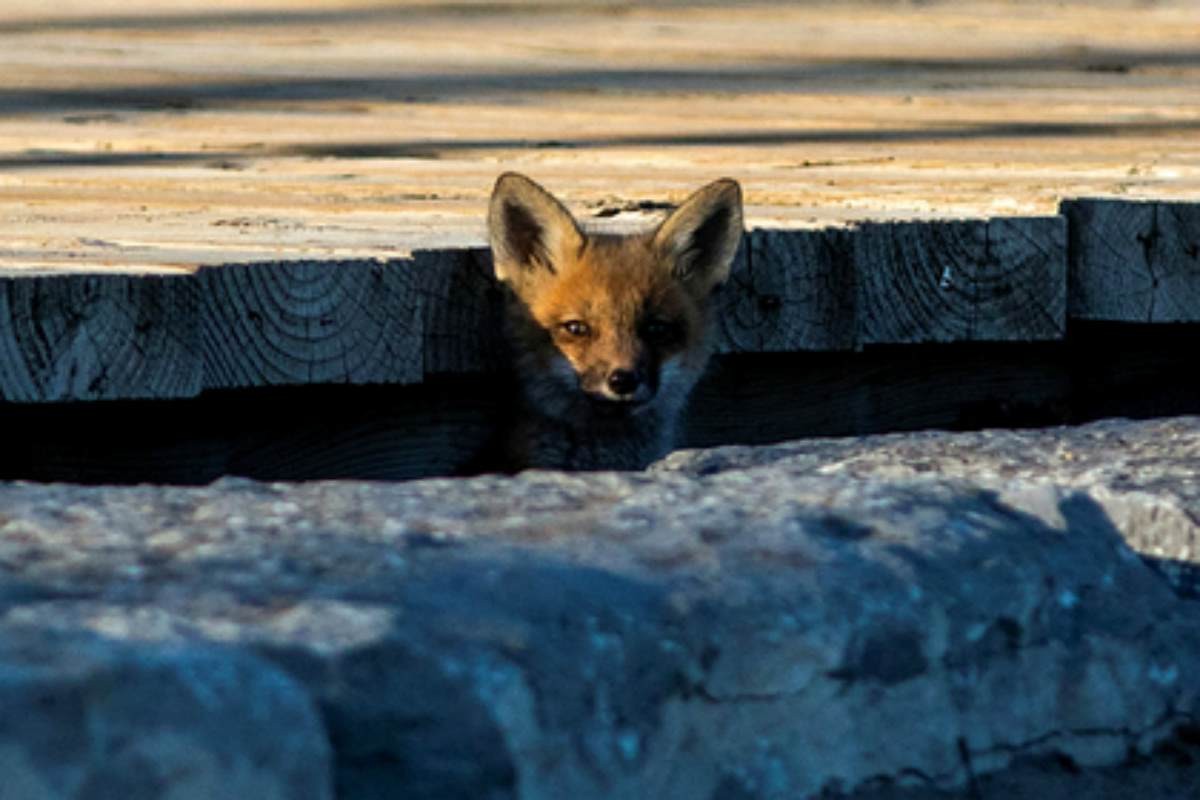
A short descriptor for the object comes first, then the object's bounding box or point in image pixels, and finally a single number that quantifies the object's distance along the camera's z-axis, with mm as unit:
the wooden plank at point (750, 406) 7250
